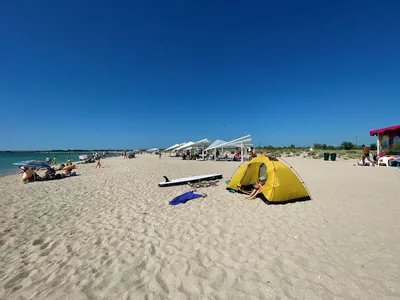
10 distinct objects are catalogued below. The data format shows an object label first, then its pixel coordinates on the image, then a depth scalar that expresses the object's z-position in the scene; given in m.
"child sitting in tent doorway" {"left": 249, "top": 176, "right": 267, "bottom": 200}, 6.55
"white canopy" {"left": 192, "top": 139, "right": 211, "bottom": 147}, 29.25
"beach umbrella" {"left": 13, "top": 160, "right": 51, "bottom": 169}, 12.77
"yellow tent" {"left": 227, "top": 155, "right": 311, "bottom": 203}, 5.97
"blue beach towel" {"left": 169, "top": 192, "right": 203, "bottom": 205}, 6.47
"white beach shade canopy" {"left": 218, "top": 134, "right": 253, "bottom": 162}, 21.52
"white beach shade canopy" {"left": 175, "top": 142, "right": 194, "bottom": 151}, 31.00
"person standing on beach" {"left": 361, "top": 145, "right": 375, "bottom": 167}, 15.55
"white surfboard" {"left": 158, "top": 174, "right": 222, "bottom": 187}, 9.20
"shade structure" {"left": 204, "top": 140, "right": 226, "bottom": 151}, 24.03
